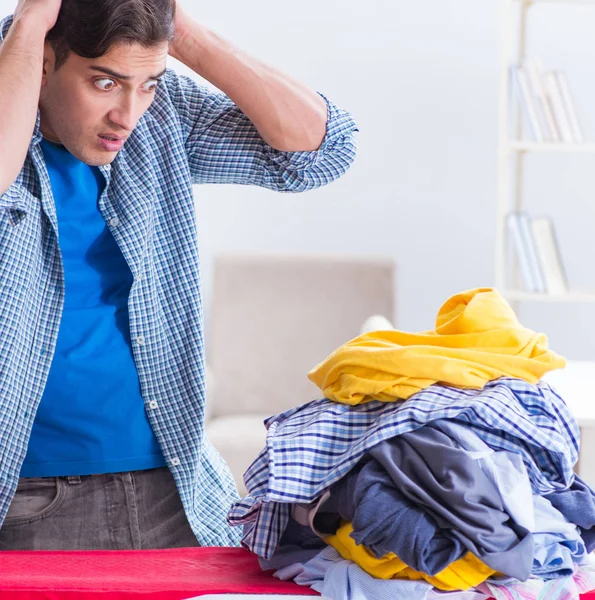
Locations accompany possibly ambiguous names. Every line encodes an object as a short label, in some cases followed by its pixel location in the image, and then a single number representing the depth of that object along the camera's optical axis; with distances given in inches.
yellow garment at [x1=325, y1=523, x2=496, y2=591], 112.3
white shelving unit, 197.7
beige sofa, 207.2
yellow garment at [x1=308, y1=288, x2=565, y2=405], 121.8
